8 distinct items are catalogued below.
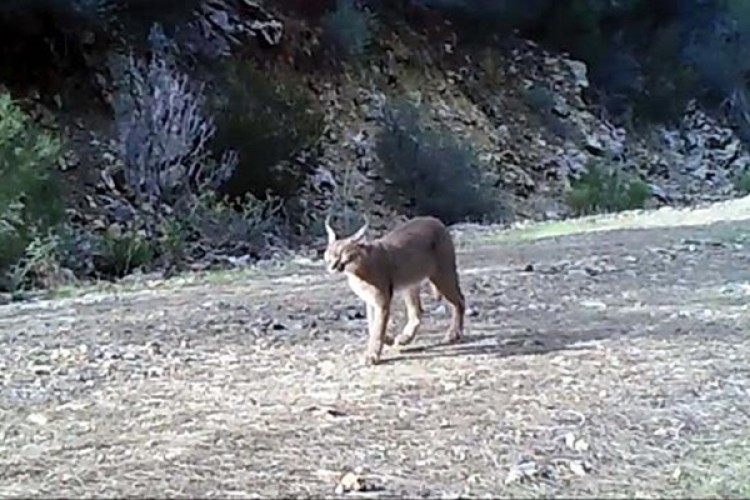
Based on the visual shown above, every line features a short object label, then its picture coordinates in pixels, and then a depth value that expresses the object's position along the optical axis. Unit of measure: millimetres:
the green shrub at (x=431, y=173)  15594
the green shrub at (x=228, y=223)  12299
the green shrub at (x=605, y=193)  16875
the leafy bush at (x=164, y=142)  13516
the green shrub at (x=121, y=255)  10773
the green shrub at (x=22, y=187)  10172
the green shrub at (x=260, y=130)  14305
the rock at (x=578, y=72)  21594
